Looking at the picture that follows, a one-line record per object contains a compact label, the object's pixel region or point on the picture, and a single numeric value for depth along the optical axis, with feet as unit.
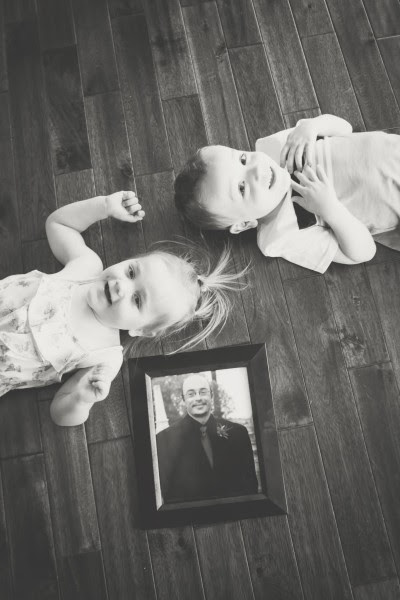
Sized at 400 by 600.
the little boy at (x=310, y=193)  3.50
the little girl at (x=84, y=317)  3.27
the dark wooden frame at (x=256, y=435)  3.43
